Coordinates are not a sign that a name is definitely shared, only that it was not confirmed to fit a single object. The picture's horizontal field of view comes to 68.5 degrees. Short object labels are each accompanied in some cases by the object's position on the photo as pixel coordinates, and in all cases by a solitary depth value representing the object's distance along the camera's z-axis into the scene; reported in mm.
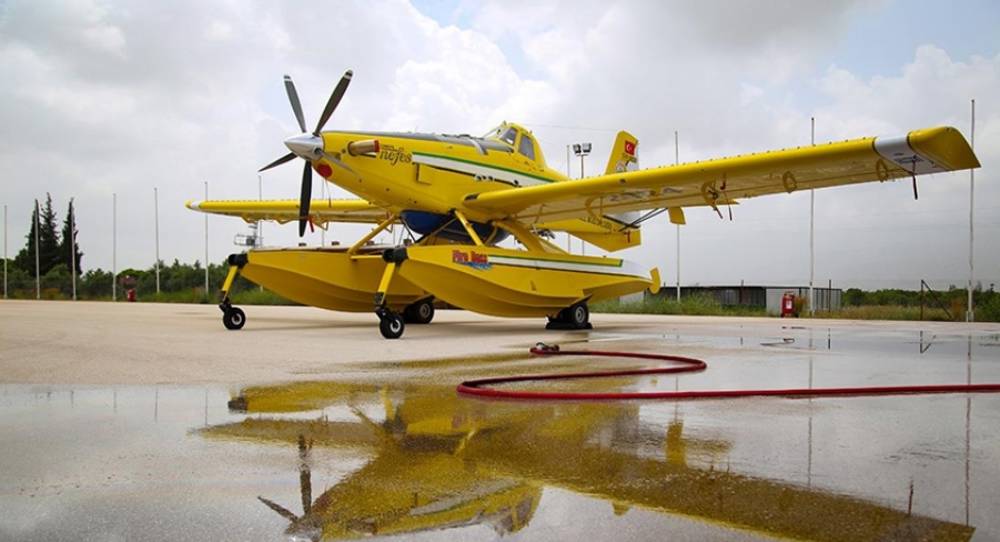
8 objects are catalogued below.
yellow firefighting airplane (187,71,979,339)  11945
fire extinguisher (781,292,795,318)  23375
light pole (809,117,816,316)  25203
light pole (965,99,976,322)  21406
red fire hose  5234
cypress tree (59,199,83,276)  73519
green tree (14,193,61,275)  73312
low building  31188
